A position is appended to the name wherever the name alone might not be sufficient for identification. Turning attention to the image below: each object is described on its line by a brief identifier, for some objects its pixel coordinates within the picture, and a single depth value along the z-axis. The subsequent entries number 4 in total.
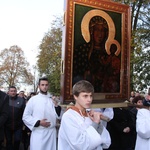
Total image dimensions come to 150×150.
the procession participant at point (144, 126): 4.43
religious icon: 4.73
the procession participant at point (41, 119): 5.75
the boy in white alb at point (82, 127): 2.91
